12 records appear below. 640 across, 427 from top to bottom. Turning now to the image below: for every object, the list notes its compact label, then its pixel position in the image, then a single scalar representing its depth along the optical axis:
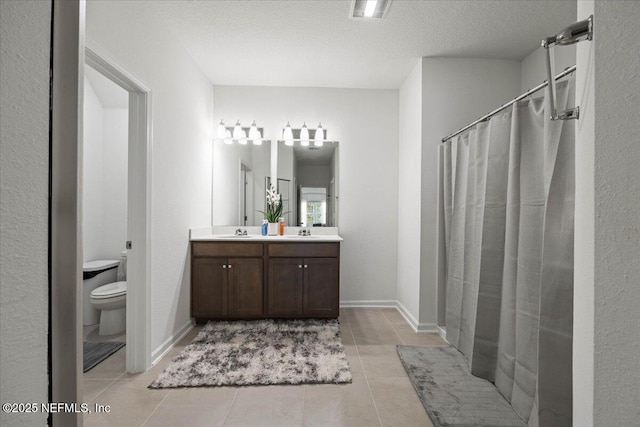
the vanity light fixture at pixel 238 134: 3.43
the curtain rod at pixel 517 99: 1.34
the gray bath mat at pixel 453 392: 1.60
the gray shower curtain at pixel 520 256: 1.39
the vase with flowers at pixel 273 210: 3.45
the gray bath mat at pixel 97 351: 2.20
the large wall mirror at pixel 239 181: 3.46
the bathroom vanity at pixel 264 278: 2.90
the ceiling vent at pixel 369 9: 2.07
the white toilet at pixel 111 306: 2.60
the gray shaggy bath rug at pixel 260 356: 1.98
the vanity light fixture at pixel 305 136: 3.48
